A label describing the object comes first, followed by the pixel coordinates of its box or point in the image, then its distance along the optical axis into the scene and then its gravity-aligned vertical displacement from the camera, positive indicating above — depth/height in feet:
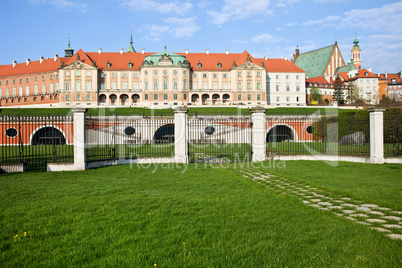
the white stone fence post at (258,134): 43.83 -0.40
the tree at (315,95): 247.09 +30.31
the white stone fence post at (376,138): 39.63 -1.14
